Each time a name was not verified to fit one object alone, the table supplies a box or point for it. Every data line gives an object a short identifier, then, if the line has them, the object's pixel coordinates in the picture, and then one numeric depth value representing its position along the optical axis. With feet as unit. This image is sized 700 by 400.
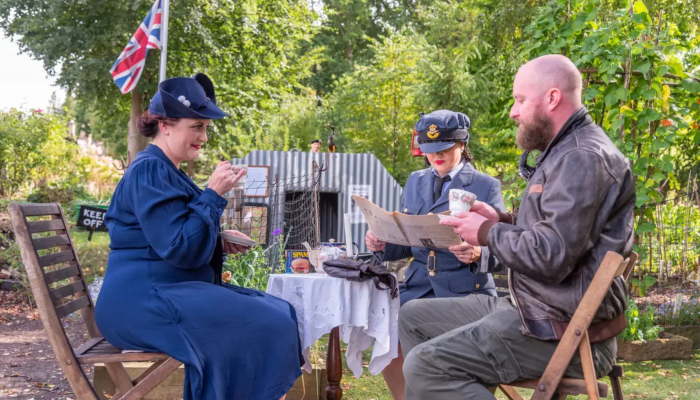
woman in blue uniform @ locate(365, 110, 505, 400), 12.31
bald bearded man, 7.54
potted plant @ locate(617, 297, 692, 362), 18.13
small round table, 11.50
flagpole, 29.05
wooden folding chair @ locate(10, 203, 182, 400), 8.93
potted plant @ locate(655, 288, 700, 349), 20.13
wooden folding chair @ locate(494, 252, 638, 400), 7.47
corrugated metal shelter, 34.86
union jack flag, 29.68
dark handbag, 11.52
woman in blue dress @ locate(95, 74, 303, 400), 9.04
